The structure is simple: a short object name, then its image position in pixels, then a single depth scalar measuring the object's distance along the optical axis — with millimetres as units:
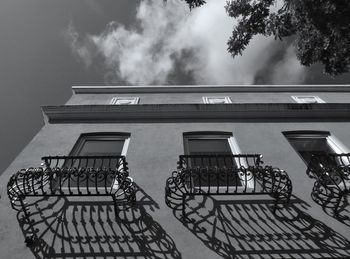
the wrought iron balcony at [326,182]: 6414
